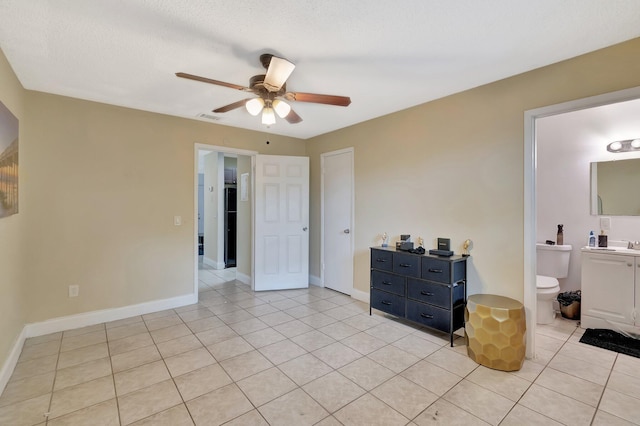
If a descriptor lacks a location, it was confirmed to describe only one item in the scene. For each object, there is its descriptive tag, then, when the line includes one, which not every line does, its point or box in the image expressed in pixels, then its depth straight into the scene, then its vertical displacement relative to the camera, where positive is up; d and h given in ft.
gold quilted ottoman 7.37 -3.20
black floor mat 8.32 -3.97
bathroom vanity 9.17 -2.52
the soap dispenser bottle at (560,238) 11.50 -1.04
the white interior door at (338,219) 13.69 -0.35
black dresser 8.91 -2.53
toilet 10.18 -2.37
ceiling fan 6.75 +3.00
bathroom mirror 10.36 +0.90
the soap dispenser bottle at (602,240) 10.23 -1.01
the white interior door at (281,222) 14.37 -0.52
